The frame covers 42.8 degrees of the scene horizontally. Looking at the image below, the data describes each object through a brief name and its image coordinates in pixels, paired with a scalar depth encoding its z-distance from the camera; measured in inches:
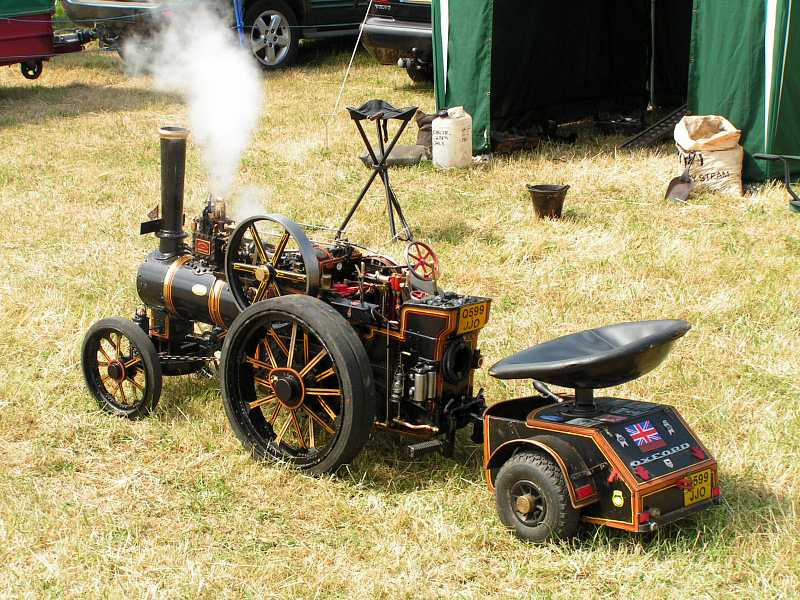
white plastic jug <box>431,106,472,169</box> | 379.3
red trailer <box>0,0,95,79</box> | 515.5
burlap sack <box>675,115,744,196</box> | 341.4
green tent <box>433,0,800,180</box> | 342.6
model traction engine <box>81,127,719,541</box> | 144.3
